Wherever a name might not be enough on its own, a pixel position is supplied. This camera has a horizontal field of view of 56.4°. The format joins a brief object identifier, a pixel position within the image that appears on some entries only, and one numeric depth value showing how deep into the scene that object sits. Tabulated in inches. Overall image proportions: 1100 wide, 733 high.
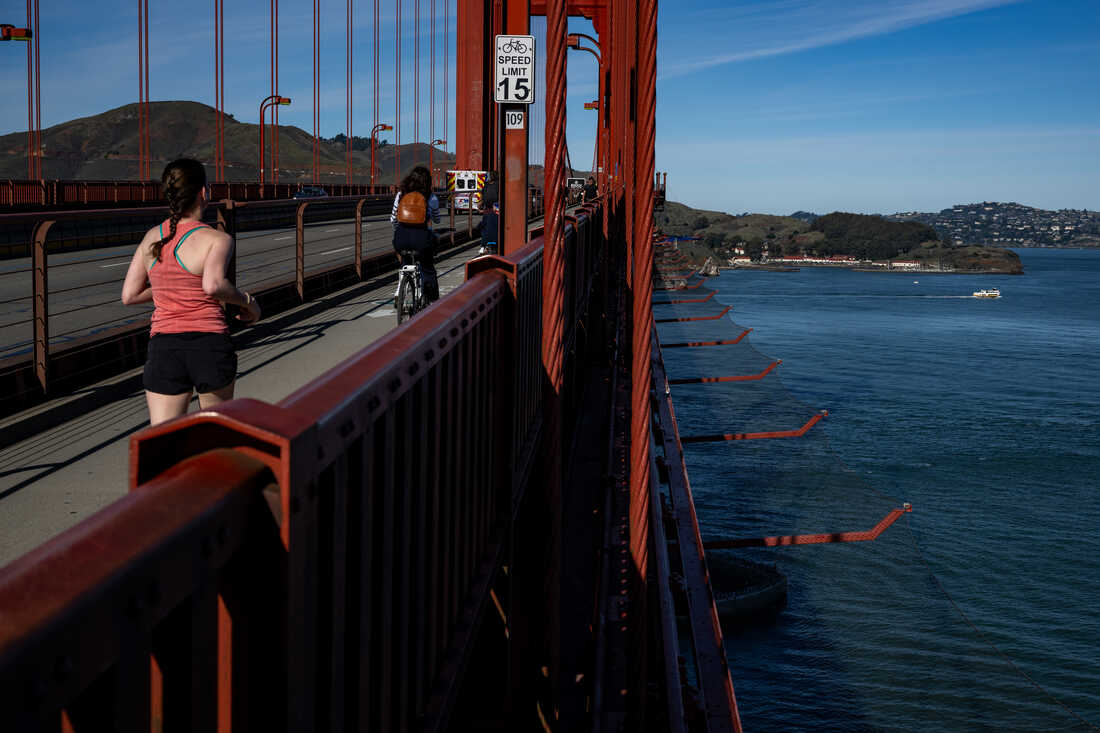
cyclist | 381.9
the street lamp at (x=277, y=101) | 1953.7
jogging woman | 172.9
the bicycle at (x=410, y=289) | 404.7
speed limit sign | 319.3
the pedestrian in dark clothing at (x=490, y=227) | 634.8
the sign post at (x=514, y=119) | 320.8
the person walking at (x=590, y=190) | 2108.8
